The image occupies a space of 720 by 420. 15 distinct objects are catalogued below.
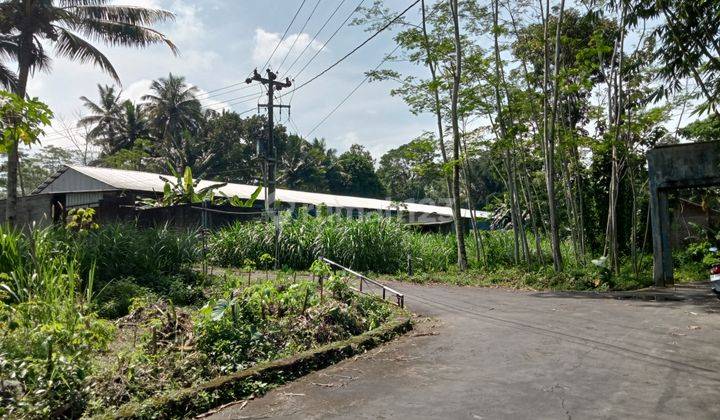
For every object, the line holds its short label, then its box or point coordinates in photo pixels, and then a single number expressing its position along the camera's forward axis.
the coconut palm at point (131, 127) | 41.00
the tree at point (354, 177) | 53.38
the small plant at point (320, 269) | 8.35
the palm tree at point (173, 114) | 40.53
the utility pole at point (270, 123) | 17.75
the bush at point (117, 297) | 7.68
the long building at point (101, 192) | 18.45
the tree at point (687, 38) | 11.13
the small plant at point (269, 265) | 16.83
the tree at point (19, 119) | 4.04
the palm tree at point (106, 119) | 40.53
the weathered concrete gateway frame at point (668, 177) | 12.84
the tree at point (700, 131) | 17.17
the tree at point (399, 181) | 58.69
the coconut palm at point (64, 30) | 16.45
